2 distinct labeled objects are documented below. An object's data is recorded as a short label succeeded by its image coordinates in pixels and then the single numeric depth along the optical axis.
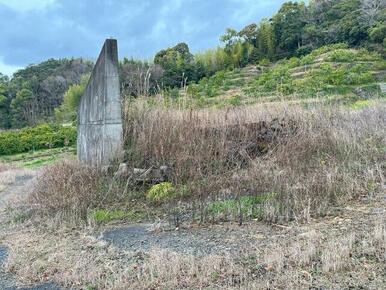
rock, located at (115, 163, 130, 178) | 6.76
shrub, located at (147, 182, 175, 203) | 6.13
